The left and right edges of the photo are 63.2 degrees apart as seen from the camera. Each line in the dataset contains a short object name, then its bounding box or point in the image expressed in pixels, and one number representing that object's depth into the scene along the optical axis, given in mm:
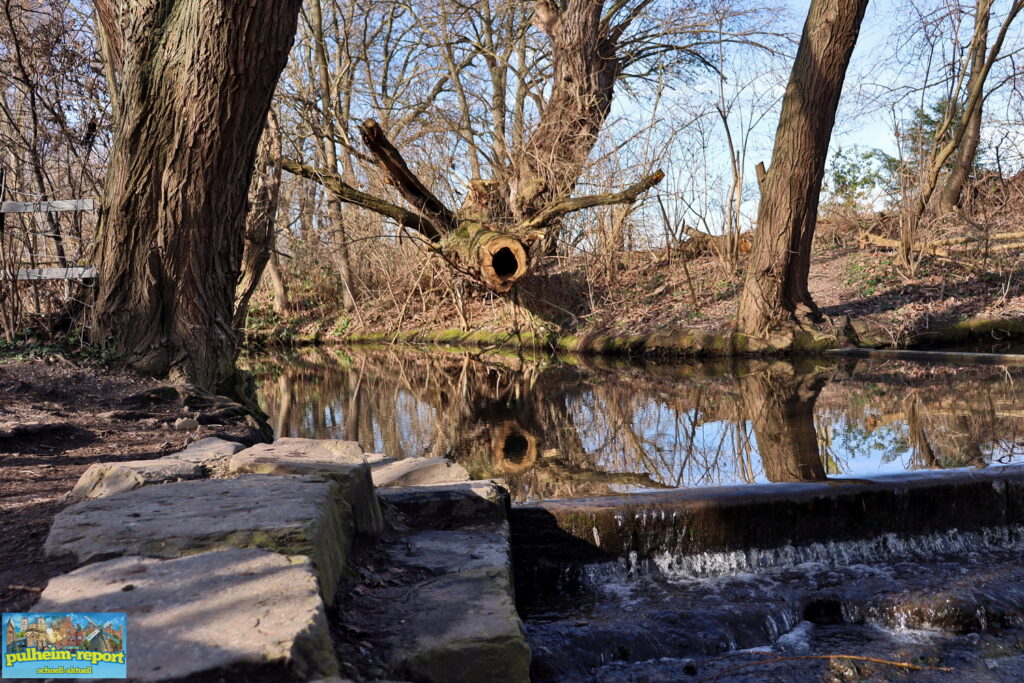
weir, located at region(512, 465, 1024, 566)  4324
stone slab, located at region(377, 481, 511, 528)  3893
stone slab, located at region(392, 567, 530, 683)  2447
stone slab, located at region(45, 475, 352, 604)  2502
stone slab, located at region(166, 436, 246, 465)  4086
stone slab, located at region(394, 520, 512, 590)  3244
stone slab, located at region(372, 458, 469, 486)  4457
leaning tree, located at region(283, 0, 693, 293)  12602
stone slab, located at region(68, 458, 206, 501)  3482
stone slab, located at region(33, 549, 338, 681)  1864
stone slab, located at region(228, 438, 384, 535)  3330
